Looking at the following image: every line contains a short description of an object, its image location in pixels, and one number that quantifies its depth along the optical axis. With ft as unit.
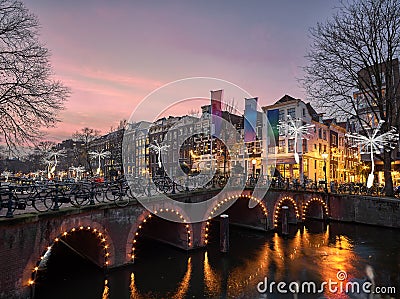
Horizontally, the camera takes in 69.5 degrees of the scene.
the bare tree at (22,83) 46.34
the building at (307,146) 142.10
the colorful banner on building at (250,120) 119.75
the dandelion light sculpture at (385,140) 70.23
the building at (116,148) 148.91
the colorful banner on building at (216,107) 105.81
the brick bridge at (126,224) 34.65
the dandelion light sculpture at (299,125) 132.31
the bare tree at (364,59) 77.51
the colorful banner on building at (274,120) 126.89
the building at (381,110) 82.95
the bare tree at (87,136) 174.30
